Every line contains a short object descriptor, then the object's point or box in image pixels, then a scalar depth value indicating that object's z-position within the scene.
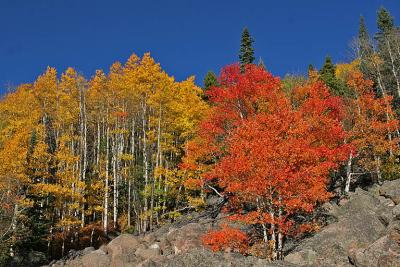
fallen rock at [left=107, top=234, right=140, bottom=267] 26.88
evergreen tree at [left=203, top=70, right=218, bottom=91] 61.73
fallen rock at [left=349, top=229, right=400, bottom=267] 15.97
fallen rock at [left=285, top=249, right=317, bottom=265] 21.26
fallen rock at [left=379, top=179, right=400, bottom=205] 25.23
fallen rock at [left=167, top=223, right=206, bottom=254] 26.67
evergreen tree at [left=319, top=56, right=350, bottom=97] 49.92
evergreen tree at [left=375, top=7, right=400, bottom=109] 40.52
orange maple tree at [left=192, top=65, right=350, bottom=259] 22.77
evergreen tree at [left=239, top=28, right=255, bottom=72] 52.84
